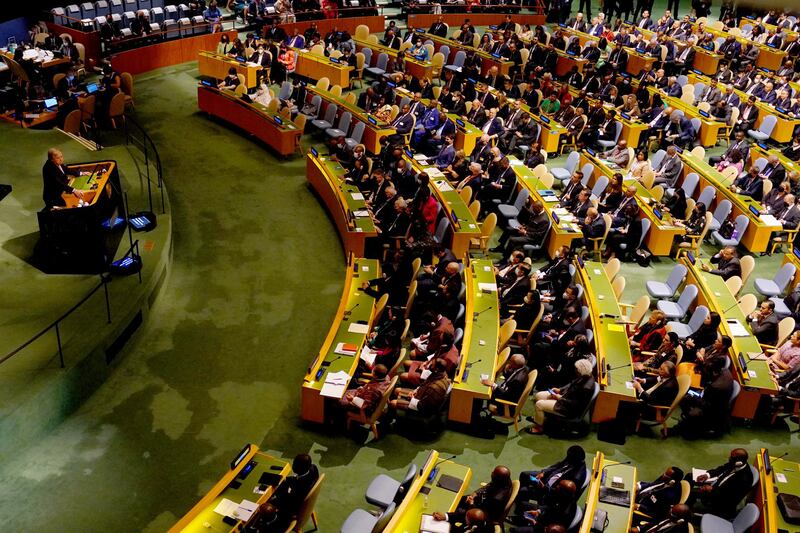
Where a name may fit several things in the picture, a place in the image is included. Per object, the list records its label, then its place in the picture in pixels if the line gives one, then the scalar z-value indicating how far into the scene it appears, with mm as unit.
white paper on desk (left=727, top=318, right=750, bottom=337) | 11297
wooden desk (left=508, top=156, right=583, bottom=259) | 13750
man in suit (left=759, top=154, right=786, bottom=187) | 15836
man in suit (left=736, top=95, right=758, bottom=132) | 19391
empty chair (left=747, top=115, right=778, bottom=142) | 19088
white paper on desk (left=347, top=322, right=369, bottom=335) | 10867
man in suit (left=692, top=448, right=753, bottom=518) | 8672
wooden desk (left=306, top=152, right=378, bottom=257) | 13531
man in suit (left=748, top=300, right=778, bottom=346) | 11570
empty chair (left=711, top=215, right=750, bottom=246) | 14383
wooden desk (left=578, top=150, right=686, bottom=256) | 14156
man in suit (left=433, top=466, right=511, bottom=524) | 8109
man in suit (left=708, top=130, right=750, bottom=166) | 16797
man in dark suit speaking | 11695
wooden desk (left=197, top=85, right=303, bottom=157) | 17547
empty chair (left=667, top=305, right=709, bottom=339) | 11539
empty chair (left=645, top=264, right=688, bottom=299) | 12710
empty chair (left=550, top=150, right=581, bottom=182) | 16547
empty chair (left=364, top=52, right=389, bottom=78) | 22156
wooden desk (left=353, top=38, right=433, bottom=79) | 22297
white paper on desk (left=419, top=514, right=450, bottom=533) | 7840
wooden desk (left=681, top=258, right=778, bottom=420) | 10258
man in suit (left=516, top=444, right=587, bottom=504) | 8594
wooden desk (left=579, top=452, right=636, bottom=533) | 7984
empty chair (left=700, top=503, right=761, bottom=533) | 8219
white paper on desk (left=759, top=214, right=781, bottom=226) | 14445
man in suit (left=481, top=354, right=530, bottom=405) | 9942
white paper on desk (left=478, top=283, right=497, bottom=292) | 12055
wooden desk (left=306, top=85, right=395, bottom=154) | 17375
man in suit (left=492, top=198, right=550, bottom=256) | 13922
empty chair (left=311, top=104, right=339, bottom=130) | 18270
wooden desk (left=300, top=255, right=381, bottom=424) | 9875
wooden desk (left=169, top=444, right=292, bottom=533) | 7645
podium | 11258
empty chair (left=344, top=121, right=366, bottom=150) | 17594
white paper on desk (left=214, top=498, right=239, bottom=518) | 7789
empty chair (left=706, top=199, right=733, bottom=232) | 14836
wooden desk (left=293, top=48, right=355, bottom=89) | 21406
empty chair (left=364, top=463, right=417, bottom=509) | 8383
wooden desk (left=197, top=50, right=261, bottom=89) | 21359
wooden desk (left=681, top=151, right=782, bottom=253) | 14438
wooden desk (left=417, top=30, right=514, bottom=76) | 22812
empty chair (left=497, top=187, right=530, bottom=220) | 14734
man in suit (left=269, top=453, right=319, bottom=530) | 7953
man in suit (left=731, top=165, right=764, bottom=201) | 15453
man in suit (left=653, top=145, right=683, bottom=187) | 16328
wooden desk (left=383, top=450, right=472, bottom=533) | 7926
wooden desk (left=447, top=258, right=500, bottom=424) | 9938
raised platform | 9344
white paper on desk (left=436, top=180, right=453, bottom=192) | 15153
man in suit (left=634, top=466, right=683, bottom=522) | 8422
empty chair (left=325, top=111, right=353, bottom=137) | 17953
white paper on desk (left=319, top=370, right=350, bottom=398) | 9711
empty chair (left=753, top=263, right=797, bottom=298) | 12953
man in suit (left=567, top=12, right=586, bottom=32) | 26156
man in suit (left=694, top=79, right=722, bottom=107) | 20453
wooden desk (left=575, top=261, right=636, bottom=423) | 10039
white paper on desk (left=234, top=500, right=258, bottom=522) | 7762
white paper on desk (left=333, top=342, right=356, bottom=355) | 10406
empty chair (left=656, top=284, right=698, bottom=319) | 12227
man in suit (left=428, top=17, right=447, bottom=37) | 25984
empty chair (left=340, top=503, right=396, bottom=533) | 7836
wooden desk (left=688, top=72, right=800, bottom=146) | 19078
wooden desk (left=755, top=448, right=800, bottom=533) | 8172
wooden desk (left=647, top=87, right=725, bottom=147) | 18859
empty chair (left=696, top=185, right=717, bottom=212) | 15223
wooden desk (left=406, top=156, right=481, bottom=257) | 13508
